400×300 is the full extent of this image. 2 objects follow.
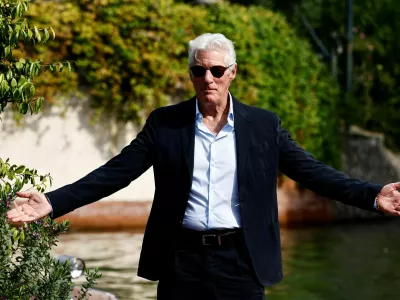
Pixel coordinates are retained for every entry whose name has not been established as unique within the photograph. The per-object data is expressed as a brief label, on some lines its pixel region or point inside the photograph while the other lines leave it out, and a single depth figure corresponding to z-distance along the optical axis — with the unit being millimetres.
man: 7100
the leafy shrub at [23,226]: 7859
